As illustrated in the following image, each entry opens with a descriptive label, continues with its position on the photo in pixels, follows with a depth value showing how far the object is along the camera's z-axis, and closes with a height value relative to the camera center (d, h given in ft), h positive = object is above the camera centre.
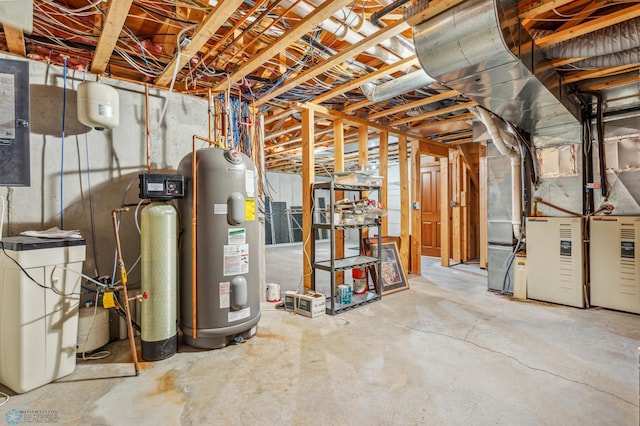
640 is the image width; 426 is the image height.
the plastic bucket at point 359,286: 12.64 -2.85
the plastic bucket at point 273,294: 12.05 -2.97
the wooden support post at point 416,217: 17.17 -0.11
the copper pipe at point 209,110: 9.84 +3.46
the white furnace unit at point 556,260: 11.58 -1.84
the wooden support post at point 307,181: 12.28 +1.42
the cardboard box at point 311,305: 10.44 -3.01
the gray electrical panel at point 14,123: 7.14 +2.28
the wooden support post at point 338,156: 13.60 +2.65
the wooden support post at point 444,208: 19.94 +0.43
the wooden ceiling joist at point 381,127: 12.82 +4.31
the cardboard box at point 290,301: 10.94 -2.98
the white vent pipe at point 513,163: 12.43 +2.16
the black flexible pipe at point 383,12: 6.48 +4.45
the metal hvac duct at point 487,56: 5.91 +3.37
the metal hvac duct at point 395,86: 9.41 +4.18
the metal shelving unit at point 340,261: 10.75 -1.74
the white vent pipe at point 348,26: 6.90 +4.55
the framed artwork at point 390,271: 13.47 -2.47
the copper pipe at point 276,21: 6.74 +4.51
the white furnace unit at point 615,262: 10.69 -1.79
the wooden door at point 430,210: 22.72 +0.35
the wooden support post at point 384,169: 15.24 +2.31
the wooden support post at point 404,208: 16.16 +0.37
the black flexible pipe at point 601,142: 11.60 +2.62
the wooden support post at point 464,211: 20.59 +0.21
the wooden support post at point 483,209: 18.79 +0.29
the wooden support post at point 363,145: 14.35 +3.26
